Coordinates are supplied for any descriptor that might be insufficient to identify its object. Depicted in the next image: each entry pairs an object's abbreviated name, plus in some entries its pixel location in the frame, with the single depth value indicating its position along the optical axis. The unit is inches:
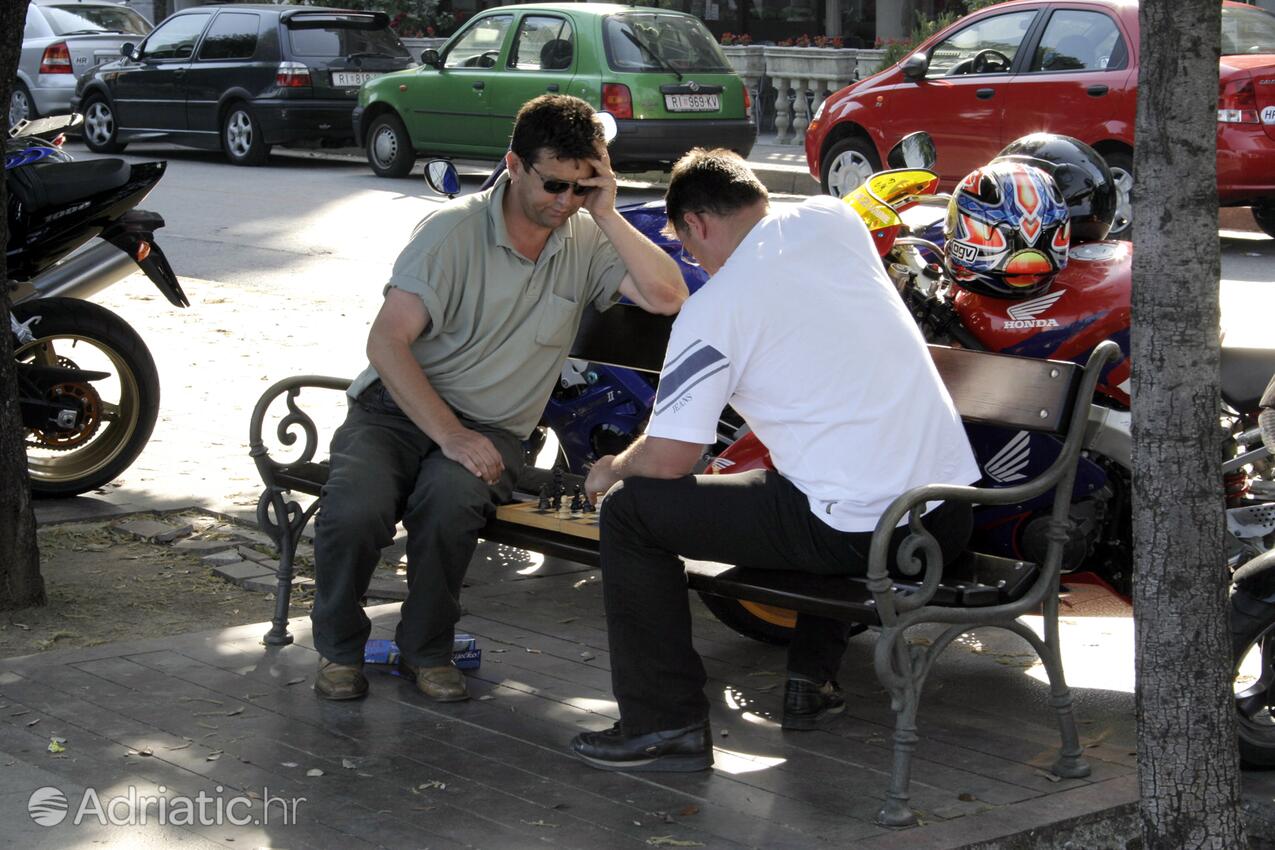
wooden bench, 145.5
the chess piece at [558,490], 188.7
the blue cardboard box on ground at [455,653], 184.7
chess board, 177.6
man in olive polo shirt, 175.8
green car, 610.9
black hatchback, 743.1
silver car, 900.0
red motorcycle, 165.6
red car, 449.4
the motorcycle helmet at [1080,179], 188.9
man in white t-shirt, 152.5
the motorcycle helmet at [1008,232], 176.4
